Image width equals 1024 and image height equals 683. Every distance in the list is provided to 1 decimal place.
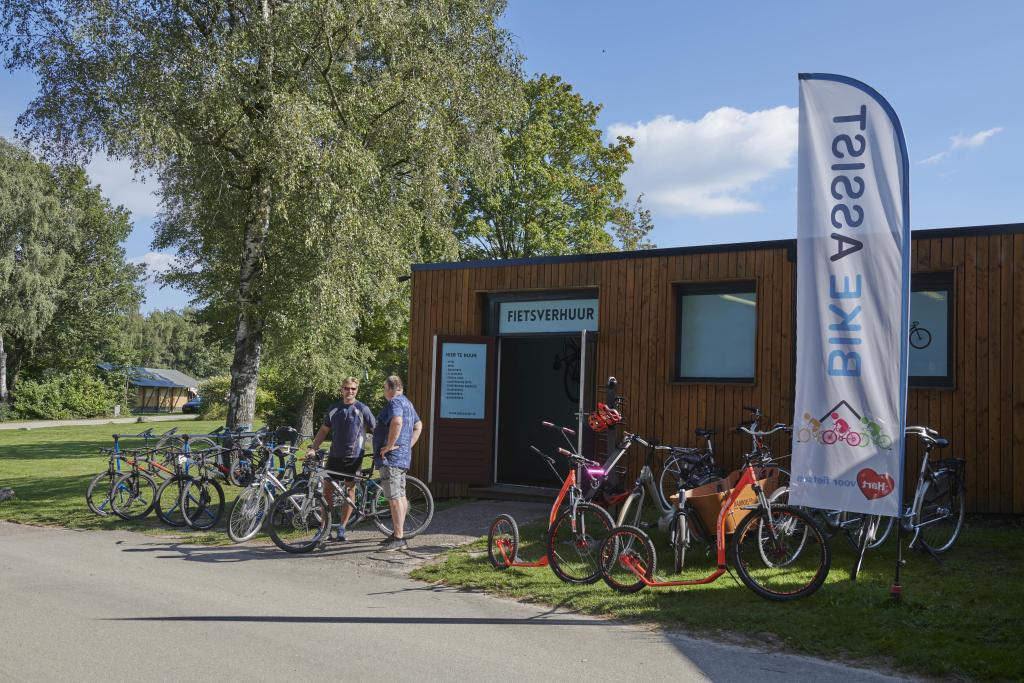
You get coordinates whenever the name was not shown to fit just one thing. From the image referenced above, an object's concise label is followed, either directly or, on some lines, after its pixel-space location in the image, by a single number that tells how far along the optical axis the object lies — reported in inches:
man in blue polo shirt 352.2
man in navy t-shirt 368.2
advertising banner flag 242.7
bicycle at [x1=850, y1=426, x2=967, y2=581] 303.7
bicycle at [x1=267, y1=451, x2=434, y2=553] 352.5
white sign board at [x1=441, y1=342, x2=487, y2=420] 481.7
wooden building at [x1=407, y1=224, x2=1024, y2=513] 359.6
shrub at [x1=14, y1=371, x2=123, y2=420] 1761.8
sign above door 462.6
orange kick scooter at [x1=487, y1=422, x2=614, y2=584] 288.9
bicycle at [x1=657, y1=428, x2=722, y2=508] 367.6
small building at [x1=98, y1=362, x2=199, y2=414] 2957.7
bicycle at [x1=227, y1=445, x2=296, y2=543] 368.5
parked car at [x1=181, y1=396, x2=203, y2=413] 2497.3
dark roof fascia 364.2
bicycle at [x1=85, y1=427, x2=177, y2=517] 442.6
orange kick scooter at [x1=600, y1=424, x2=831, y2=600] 257.6
